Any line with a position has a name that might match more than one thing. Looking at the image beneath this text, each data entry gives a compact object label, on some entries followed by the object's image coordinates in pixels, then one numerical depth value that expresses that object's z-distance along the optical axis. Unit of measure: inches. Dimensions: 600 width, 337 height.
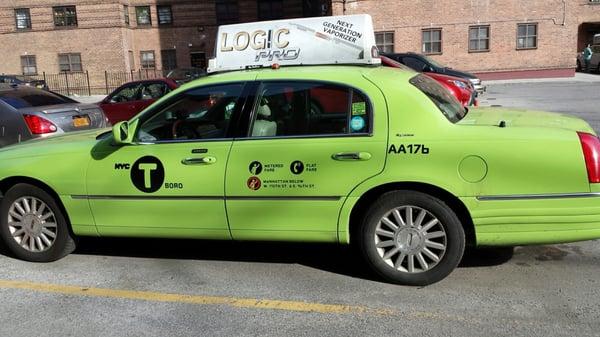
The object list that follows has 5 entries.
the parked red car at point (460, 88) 482.9
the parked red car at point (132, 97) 530.6
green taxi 150.6
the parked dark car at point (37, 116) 319.6
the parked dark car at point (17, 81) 1034.7
